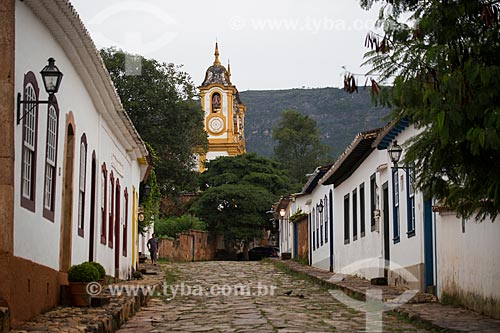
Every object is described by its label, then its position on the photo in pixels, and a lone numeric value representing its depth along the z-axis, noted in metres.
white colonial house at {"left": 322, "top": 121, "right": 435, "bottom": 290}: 17.36
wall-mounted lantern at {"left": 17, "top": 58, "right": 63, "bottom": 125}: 10.74
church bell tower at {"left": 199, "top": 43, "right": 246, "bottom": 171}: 84.69
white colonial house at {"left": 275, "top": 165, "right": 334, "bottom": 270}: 30.56
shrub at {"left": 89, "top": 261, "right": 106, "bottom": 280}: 13.92
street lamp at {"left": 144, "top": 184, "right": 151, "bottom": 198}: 30.53
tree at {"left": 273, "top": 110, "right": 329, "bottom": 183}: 77.12
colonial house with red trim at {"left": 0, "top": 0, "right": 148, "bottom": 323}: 9.67
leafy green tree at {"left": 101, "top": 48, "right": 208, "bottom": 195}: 40.16
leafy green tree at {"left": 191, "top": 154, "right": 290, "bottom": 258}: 56.22
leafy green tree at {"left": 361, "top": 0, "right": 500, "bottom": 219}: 8.58
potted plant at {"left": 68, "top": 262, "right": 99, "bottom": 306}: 13.24
